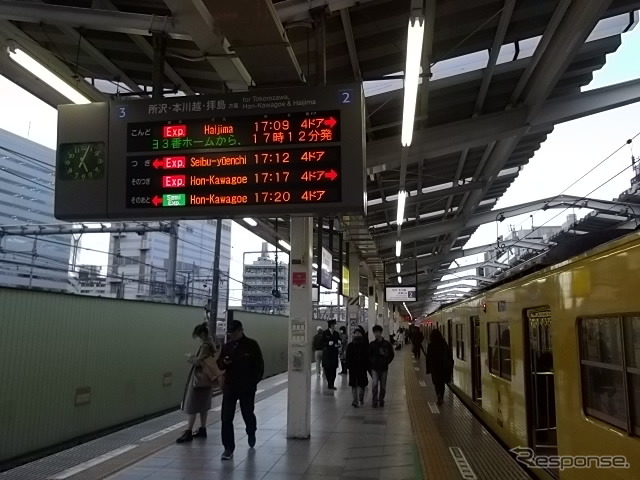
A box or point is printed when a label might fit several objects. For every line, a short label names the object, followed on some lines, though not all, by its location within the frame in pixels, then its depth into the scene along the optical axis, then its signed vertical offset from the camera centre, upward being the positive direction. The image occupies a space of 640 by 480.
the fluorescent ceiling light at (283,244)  16.45 +2.13
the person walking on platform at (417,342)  26.63 -1.43
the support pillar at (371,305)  24.66 +0.41
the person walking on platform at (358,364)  10.45 -0.96
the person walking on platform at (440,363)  10.90 -1.00
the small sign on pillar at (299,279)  7.54 +0.47
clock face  5.49 +1.54
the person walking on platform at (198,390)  7.00 -0.98
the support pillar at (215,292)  12.63 +0.55
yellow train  3.11 -0.40
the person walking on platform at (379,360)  10.15 -0.86
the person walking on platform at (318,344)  13.42 -0.75
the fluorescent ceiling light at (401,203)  11.09 +2.32
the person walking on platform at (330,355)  12.72 -0.98
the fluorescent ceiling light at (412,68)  4.59 +2.33
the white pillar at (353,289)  18.33 +0.88
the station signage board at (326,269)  9.93 +0.87
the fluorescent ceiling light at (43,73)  5.22 +2.34
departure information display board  5.17 +1.53
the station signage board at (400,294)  21.83 +0.79
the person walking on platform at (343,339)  17.27 -0.81
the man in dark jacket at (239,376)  6.23 -0.72
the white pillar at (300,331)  7.26 -0.23
